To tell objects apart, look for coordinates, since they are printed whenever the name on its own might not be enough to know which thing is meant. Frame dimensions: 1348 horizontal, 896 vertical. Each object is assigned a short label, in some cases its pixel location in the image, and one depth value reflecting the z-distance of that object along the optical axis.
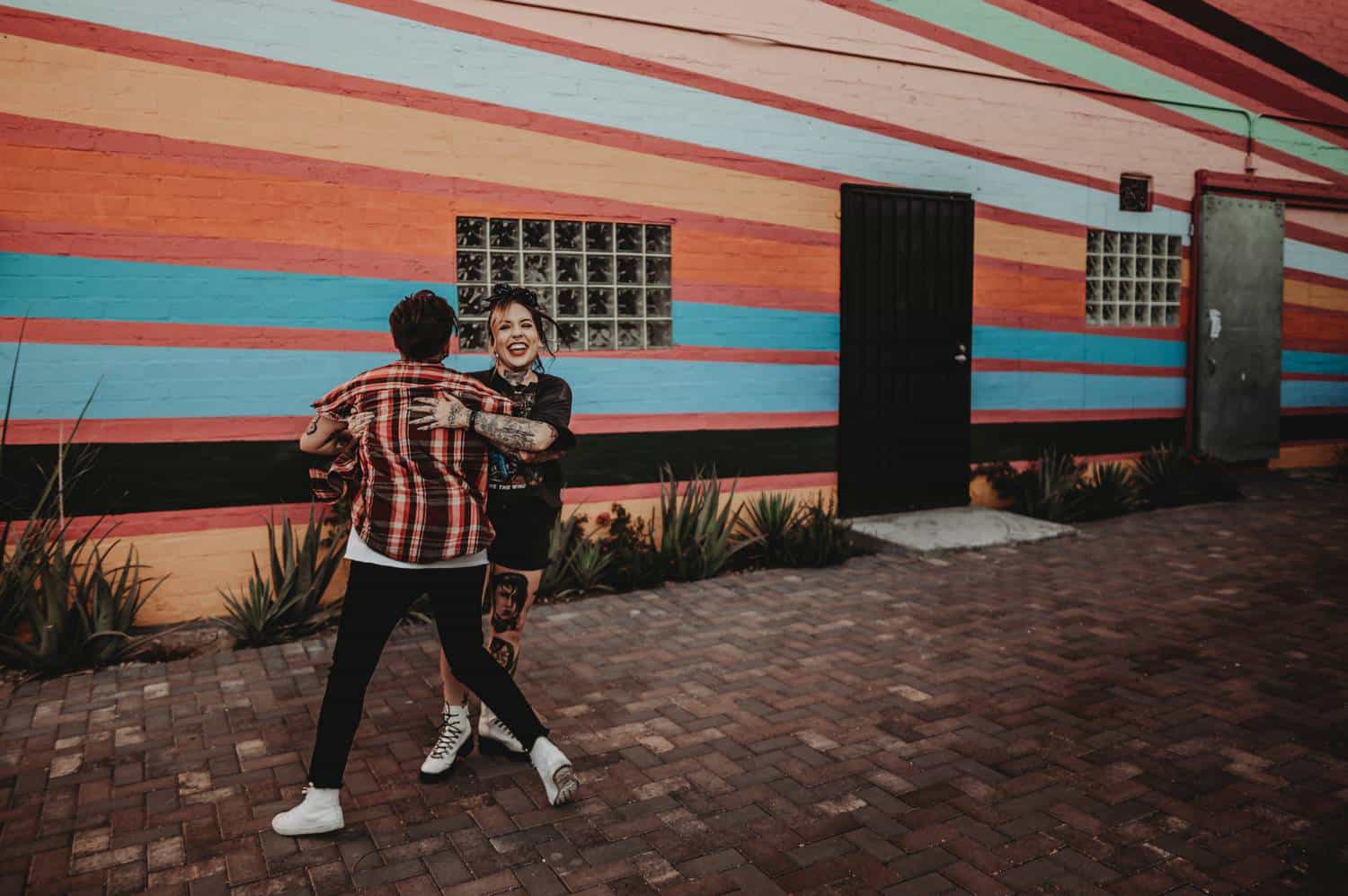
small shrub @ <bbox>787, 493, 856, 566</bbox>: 7.02
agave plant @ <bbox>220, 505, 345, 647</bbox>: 5.43
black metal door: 7.88
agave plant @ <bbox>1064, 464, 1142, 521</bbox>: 8.60
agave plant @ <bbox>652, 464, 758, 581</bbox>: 6.73
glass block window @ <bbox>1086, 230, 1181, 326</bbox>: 9.34
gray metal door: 9.86
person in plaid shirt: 3.27
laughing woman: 3.68
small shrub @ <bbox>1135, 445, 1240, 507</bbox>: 9.16
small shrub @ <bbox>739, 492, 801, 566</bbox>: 7.11
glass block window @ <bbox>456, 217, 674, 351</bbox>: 6.50
